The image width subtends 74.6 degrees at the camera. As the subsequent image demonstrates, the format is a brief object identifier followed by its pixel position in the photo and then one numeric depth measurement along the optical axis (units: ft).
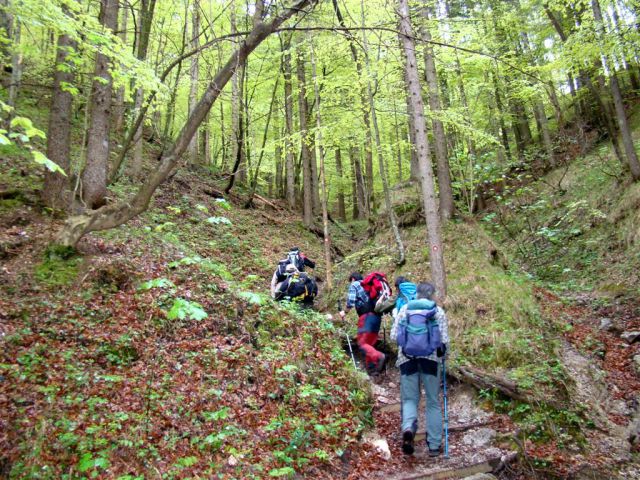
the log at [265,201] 65.00
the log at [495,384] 20.34
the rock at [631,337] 27.50
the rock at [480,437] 19.03
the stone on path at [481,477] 16.37
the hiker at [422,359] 18.35
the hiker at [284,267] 31.89
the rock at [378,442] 18.03
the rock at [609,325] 29.66
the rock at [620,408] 21.40
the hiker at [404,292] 22.95
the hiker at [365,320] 26.71
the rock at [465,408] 20.85
